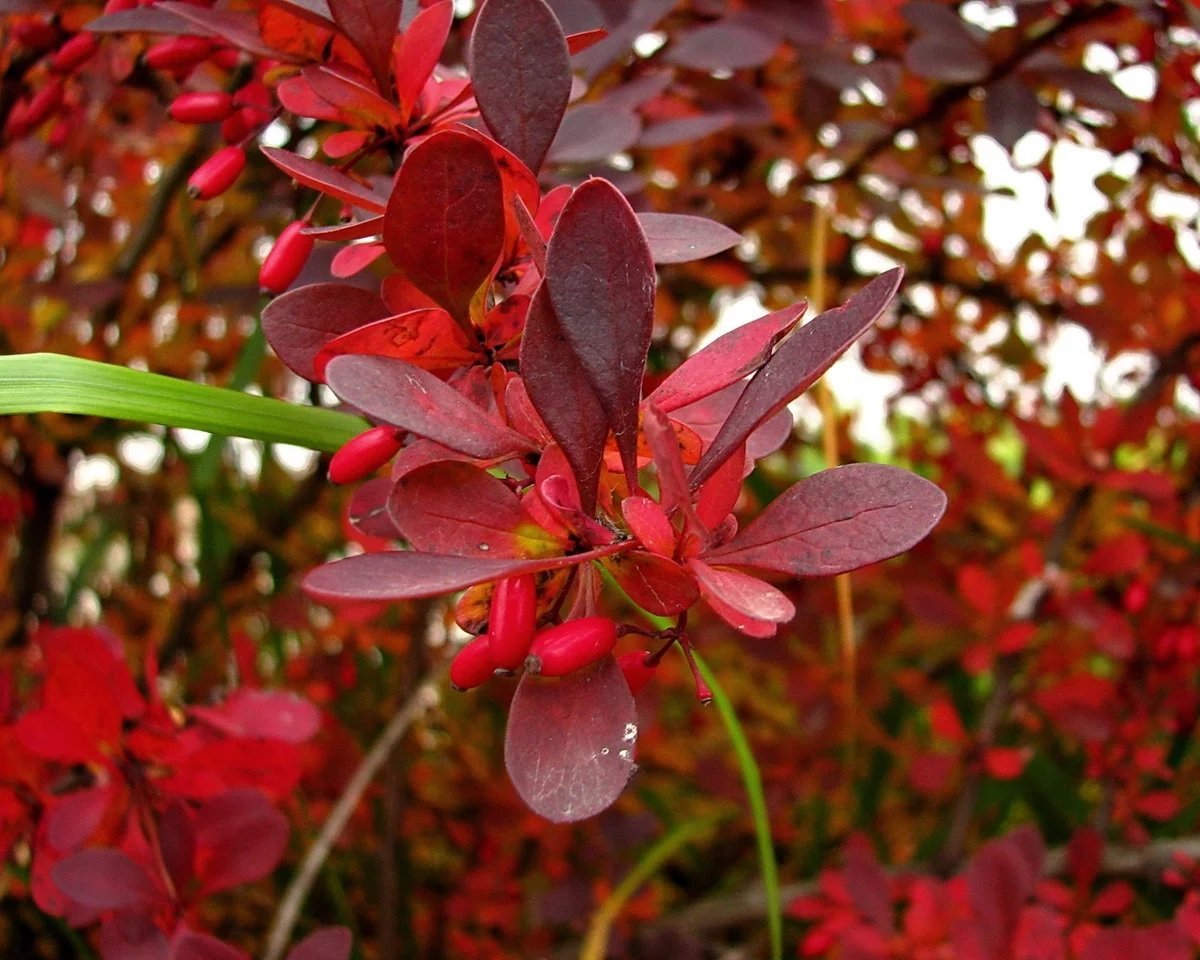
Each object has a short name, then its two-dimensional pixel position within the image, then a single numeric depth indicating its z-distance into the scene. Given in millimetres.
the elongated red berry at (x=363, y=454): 201
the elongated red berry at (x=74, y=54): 265
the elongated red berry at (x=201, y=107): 242
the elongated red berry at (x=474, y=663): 191
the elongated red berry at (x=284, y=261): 223
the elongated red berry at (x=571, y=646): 186
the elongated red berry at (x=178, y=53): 245
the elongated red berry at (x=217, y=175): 235
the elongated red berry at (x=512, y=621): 183
